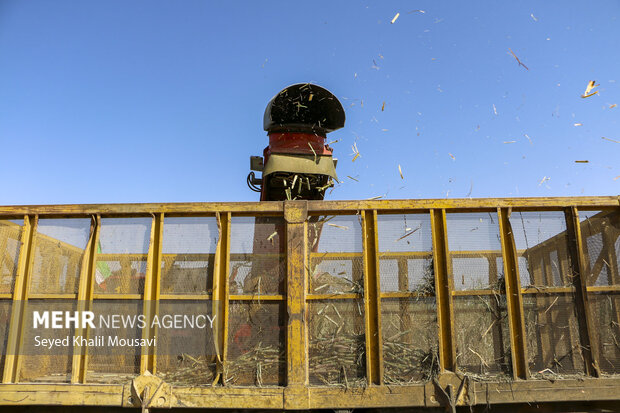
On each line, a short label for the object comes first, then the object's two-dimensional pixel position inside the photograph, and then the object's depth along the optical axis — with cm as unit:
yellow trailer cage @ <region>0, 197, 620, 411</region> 402
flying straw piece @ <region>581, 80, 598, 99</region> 573
